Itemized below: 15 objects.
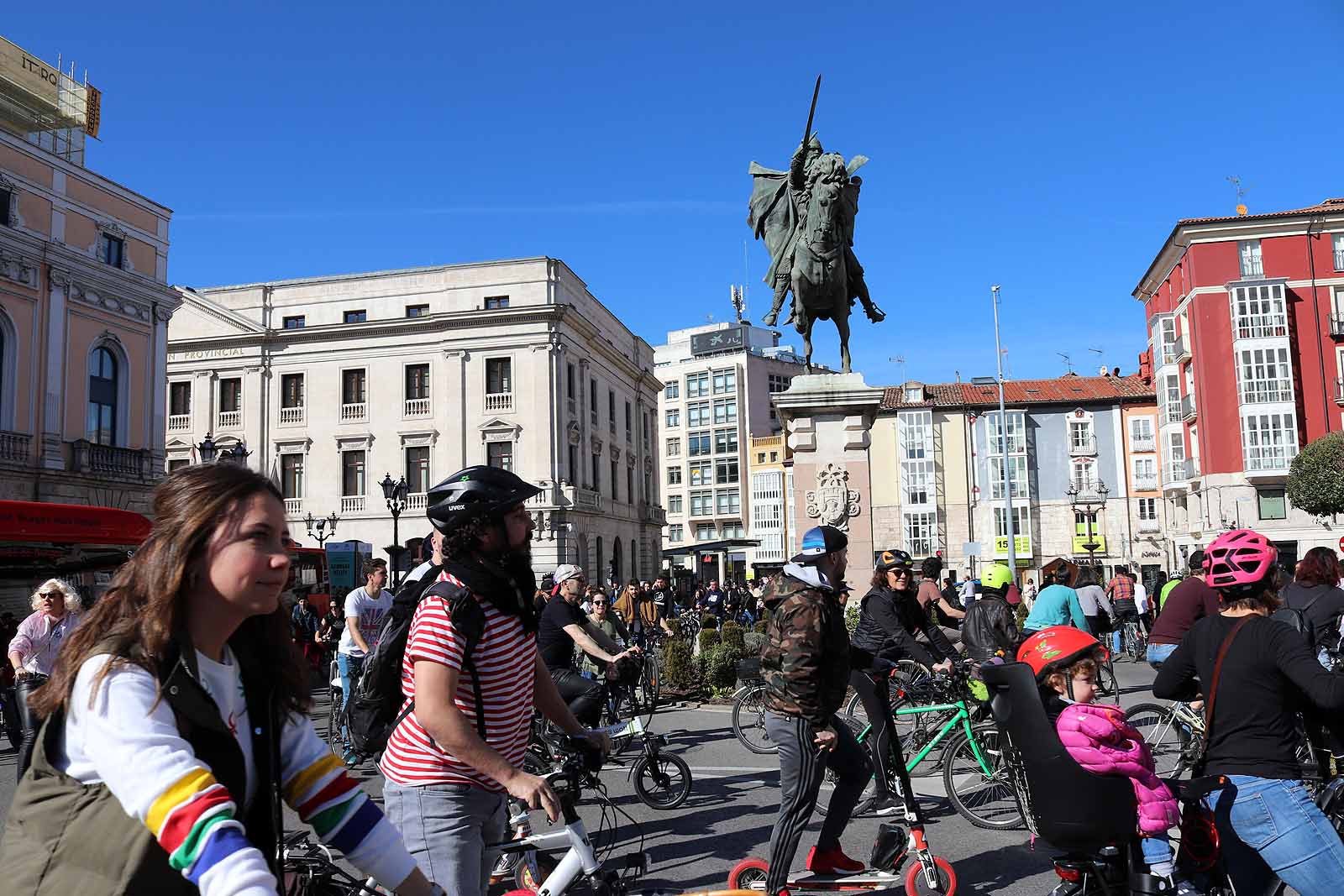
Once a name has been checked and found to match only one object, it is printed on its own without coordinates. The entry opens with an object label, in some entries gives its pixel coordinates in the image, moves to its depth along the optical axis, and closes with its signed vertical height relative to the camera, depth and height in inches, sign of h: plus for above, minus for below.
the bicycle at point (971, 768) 259.3 -66.5
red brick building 1606.8 +272.3
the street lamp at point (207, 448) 804.0 +73.7
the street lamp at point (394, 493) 1024.2 +43.3
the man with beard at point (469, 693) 113.5 -19.5
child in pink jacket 136.3 -33.8
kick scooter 183.0 -65.5
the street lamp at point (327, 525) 1829.5 +19.1
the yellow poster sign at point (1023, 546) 2188.7 -57.9
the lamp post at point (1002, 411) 1551.7 +184.0
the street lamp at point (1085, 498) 2063.2 +45.8
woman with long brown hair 59.2 -13.1
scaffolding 1322.6 +610.2
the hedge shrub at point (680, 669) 552.4 -80.0
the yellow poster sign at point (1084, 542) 1817.2 -45.0
